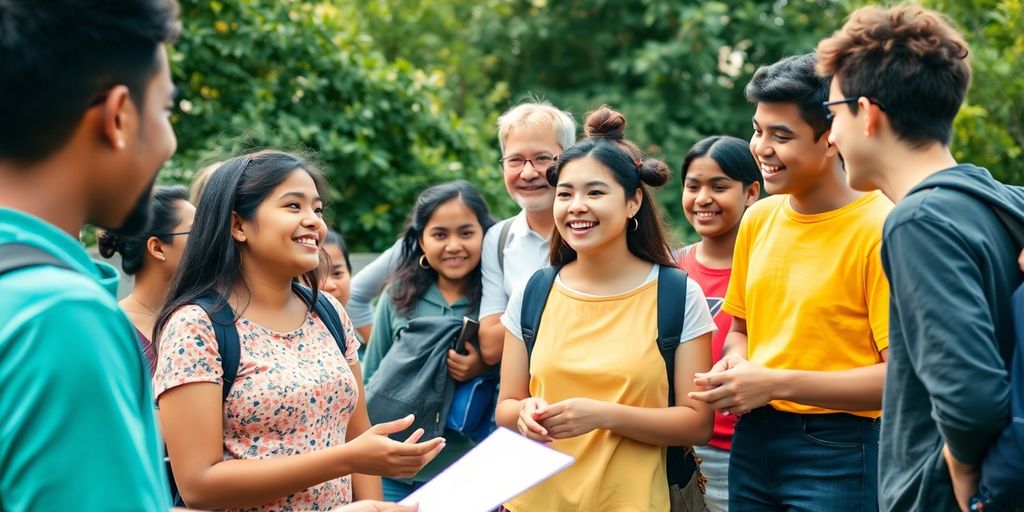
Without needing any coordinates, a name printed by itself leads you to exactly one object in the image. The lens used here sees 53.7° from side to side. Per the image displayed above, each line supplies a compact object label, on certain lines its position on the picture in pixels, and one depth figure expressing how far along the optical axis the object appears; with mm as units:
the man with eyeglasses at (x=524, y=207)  4172
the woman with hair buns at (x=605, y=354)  3322
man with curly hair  2107
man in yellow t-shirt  3094
